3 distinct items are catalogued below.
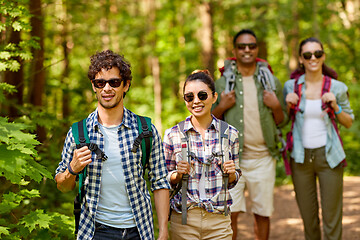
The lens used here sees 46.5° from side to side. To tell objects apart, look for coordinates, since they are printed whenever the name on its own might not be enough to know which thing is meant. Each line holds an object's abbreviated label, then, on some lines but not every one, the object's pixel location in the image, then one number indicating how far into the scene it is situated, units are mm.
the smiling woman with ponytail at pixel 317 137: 4930
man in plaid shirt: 2895
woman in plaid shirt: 3537
